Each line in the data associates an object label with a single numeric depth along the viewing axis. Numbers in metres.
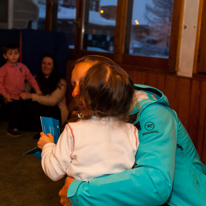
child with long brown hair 1.02
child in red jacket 3.54
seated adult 3.60
